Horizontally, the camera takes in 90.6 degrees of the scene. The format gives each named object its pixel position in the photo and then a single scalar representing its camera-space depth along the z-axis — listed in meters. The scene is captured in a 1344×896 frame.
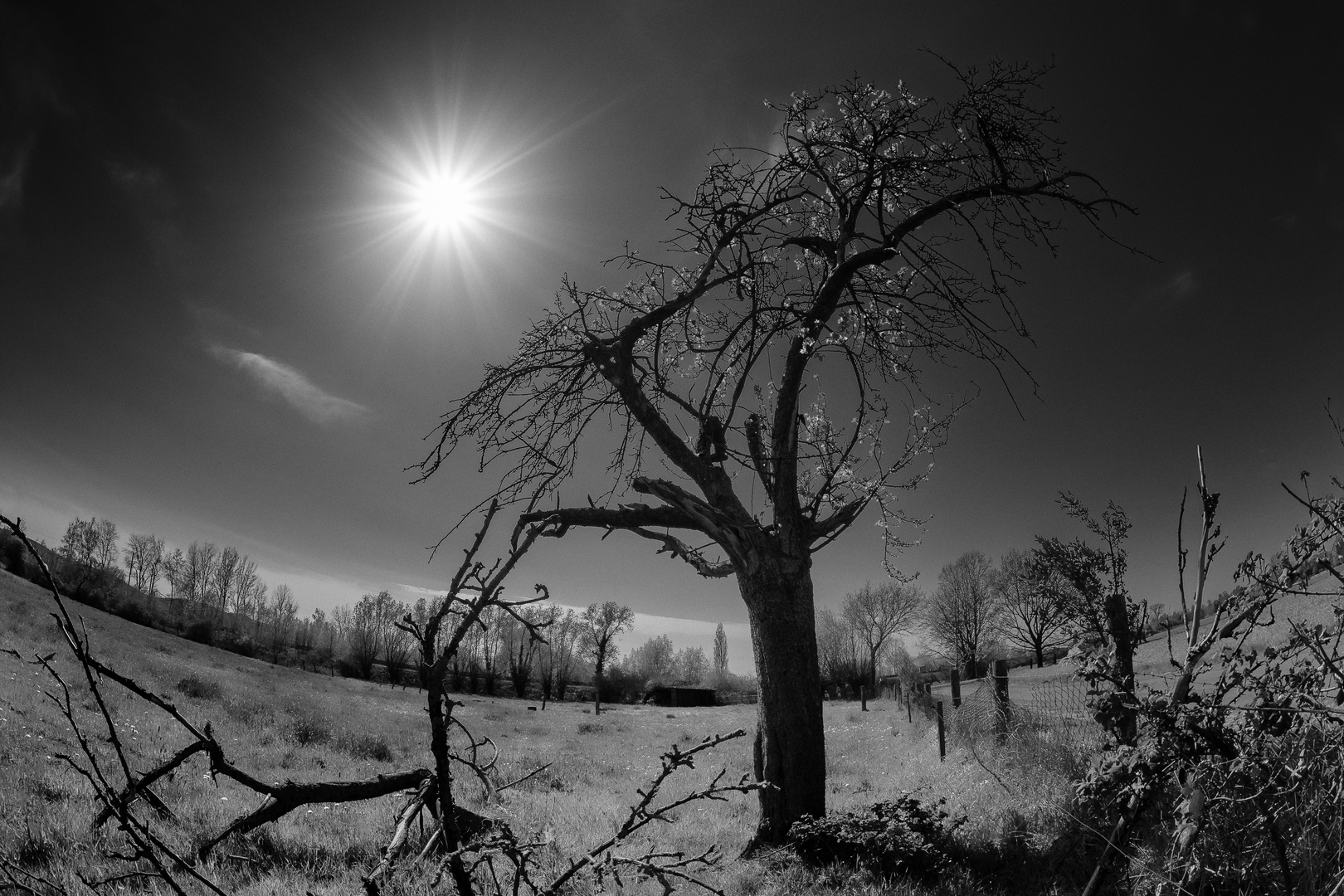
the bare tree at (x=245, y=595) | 96.62
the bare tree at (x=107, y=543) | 85.75
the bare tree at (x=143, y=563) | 90.31
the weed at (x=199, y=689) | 21.28
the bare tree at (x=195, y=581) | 87.62
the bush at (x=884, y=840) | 5.48
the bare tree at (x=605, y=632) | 79.56
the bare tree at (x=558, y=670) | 62.91
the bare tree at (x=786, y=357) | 6.22
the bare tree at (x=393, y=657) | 63.06
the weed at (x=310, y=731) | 15.51
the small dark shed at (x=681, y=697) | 65.69
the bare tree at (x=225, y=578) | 94.50
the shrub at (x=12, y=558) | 47.71
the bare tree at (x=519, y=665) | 68.12
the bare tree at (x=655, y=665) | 83.07
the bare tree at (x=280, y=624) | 66.44
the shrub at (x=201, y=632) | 57.79
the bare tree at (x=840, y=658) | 61.85
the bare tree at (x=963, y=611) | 58.34
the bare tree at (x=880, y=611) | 73.94
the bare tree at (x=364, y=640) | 64.44
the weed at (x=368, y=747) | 14.99
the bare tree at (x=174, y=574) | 89.19
